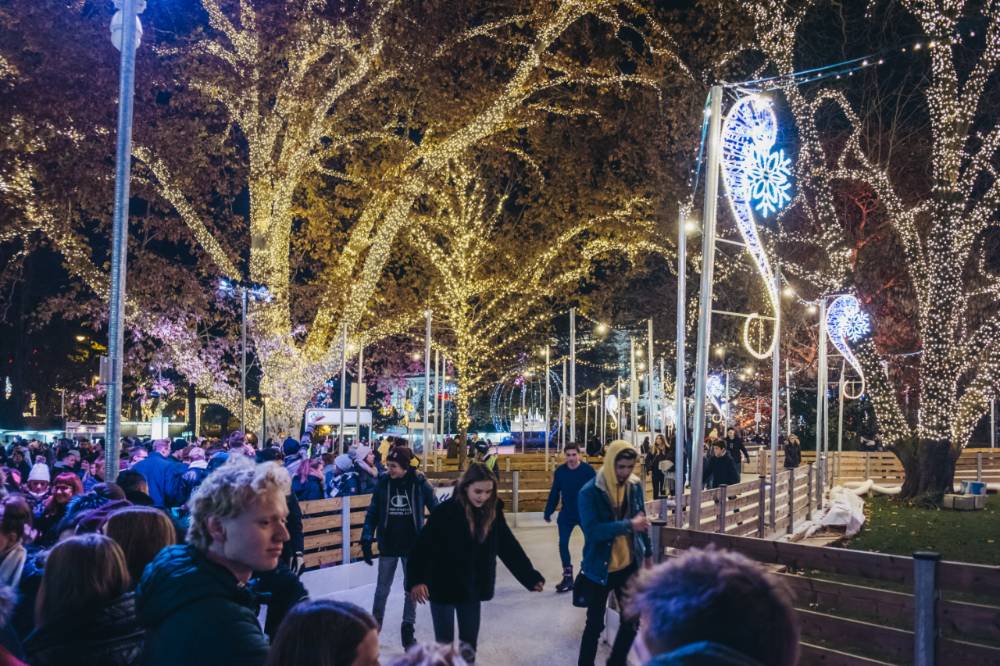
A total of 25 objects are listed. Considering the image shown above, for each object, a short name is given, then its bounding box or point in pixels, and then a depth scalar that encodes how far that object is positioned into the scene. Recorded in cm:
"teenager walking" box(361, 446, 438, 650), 952
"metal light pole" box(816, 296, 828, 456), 2100
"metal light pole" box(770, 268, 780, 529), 1641
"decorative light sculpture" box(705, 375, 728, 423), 5365
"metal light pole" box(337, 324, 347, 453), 2208
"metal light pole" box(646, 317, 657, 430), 2398
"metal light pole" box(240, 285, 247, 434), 2522
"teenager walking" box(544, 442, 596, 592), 1198
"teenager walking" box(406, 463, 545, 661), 685
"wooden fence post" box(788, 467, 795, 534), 1820
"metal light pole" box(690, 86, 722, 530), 1098
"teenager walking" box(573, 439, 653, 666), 732
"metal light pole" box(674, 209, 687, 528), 1239
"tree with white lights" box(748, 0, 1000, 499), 2395
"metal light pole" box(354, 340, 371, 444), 2212
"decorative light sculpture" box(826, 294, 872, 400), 2439
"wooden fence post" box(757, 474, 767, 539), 1572
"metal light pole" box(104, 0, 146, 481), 1104
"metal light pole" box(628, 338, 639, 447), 2188
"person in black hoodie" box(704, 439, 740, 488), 2041
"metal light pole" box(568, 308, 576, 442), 2269
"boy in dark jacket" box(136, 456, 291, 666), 264
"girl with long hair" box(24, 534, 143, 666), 322
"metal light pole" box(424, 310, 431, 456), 2182
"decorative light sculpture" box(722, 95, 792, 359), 1260
